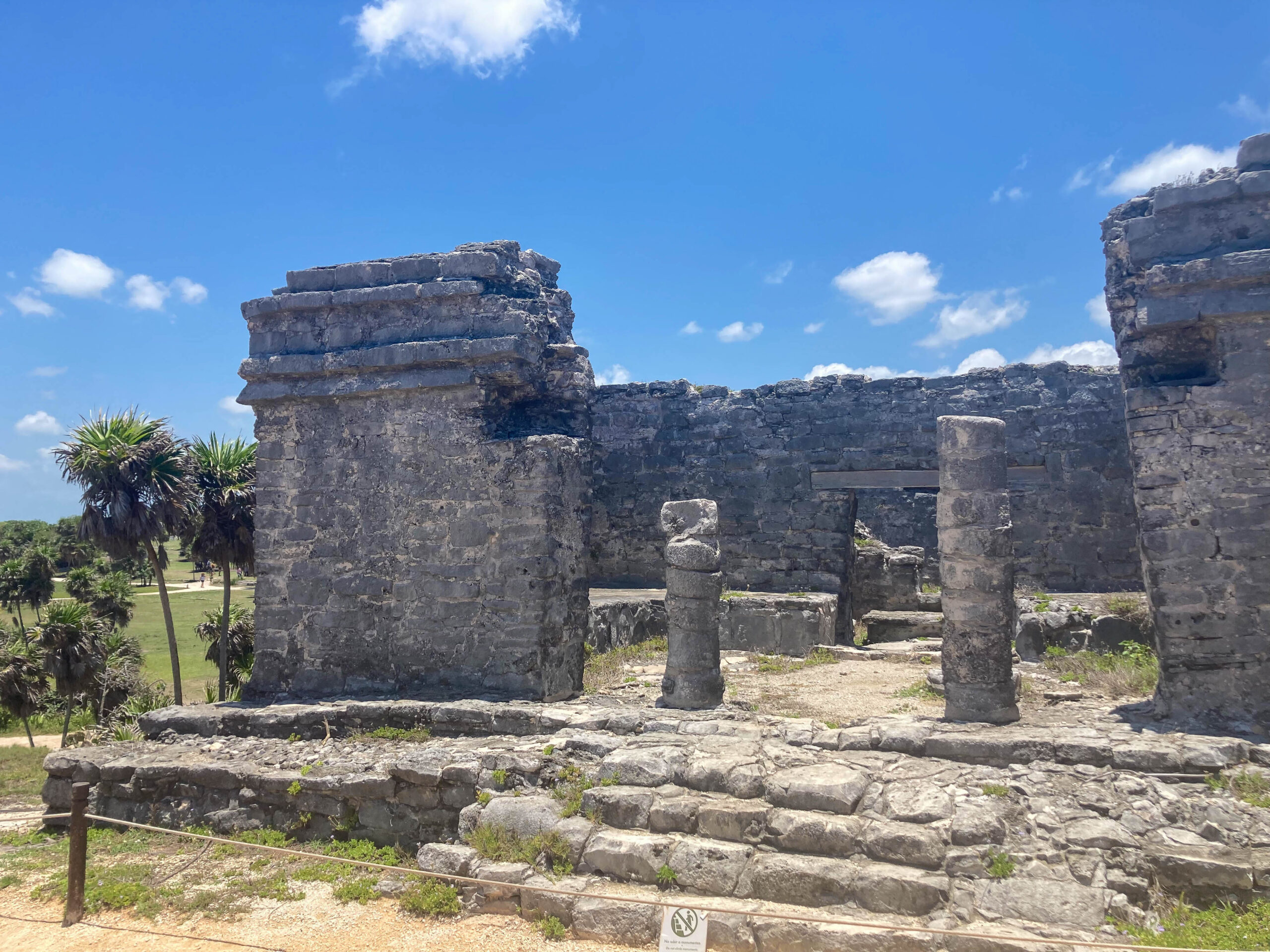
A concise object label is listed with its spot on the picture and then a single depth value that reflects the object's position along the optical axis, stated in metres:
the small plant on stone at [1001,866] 4.41
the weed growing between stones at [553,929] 4.72
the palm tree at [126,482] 15.95
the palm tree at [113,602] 25.31
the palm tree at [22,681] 19.27
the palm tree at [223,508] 17.33
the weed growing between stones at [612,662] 8.97
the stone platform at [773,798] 4.41
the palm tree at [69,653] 18.34
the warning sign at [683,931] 4.21
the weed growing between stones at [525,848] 5.17
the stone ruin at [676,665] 4.65
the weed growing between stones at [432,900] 5.06
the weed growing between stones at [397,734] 6.76
